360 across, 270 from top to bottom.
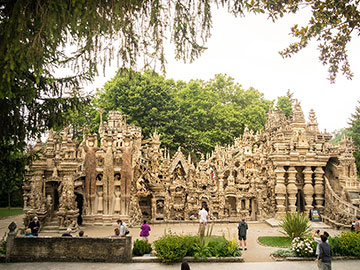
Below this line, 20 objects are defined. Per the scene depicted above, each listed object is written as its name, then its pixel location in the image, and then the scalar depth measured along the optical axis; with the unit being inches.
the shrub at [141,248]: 443.2
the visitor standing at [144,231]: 505.4
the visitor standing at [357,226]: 500.0
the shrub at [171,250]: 416.5
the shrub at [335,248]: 438.9
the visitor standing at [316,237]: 431.8
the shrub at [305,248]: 434.3
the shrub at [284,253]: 442.6
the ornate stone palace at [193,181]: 689.6
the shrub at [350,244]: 431.5
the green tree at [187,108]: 1315.2
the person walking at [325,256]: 341.4
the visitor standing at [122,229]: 491.7
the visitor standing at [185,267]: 249.0
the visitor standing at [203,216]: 582.8
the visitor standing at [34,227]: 542.0
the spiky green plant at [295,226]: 515.8
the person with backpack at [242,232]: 482.9
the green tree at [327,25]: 370.4
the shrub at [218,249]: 433.1
